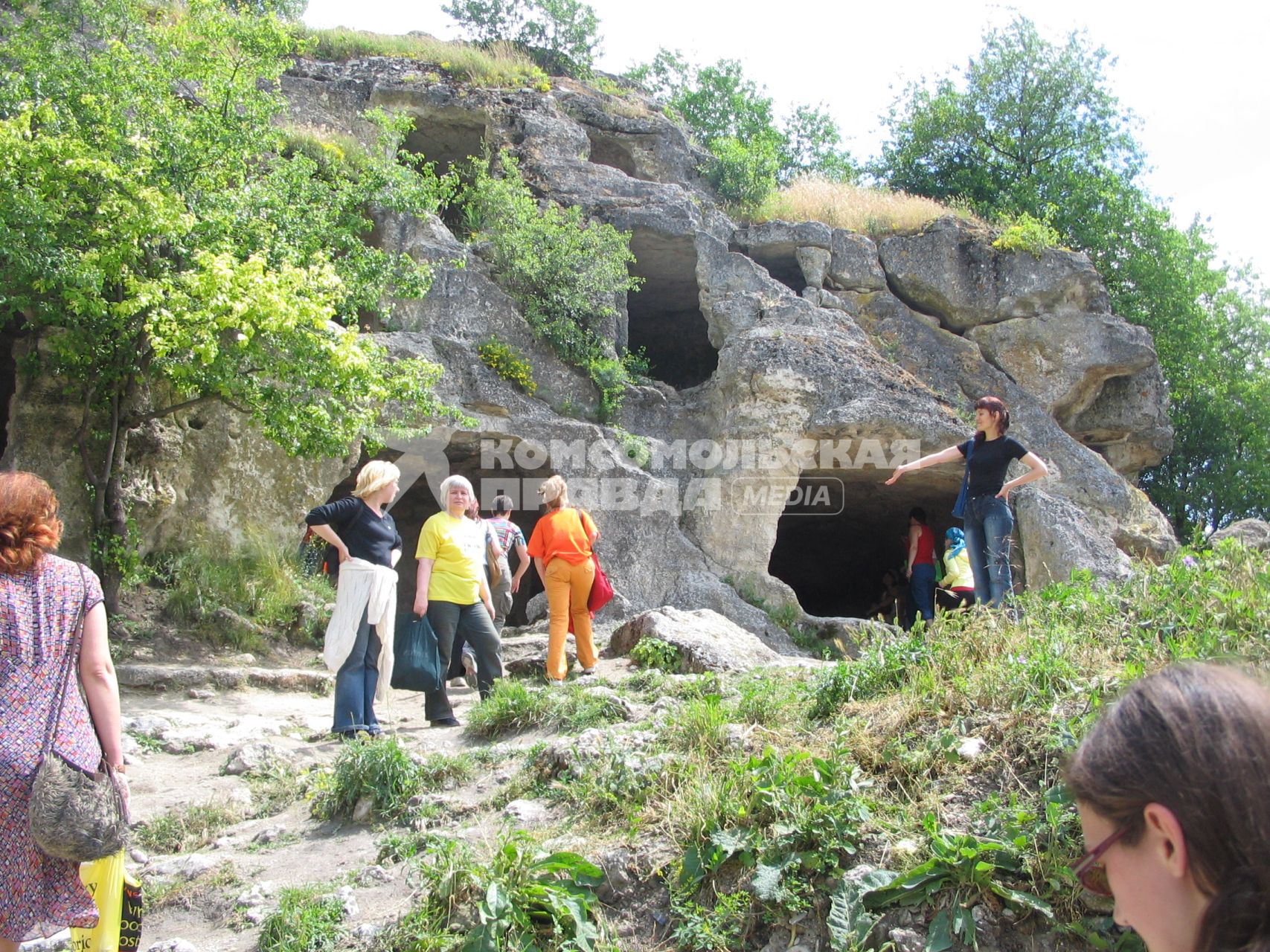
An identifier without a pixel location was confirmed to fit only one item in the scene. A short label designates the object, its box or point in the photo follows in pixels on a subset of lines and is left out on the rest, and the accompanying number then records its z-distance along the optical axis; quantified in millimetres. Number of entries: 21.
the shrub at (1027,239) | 15062
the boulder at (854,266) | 14969
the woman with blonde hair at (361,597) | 5887
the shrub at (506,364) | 12109
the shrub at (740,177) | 16078
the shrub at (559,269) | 12703
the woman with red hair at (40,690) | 2928
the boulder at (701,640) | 7539
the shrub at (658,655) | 7660
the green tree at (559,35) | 18703
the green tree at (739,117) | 23156
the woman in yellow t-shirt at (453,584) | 6629
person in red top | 10734
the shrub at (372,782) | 4855
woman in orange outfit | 7551
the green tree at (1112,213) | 18609
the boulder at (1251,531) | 11945
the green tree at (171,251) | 7941
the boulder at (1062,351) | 14812
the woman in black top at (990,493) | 6289
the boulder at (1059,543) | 11727
